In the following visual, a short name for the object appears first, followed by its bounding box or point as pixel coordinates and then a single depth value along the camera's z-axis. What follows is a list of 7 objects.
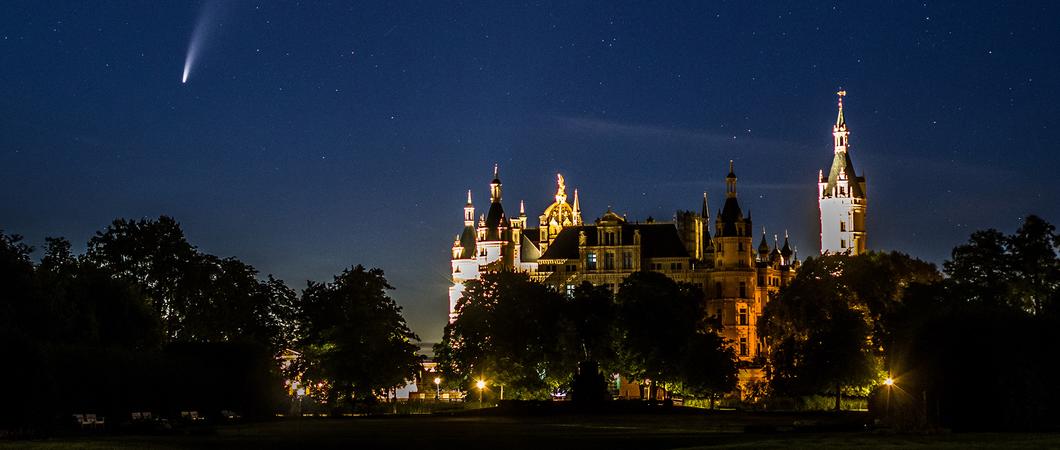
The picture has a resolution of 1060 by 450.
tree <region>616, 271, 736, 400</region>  128.38
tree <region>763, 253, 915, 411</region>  123.69
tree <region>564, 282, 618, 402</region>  129.00
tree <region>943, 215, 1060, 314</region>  111.88
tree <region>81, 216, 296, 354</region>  118.94
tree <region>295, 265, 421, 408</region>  115.19
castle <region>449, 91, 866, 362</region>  197.12
